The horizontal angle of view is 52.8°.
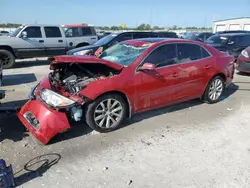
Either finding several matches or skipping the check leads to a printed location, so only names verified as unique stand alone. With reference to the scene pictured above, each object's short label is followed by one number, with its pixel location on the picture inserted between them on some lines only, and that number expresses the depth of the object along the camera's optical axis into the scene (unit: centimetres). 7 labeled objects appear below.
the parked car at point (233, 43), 1134
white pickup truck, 1049
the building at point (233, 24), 3594
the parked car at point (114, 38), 982
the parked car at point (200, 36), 1962
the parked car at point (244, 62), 891
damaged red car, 390
